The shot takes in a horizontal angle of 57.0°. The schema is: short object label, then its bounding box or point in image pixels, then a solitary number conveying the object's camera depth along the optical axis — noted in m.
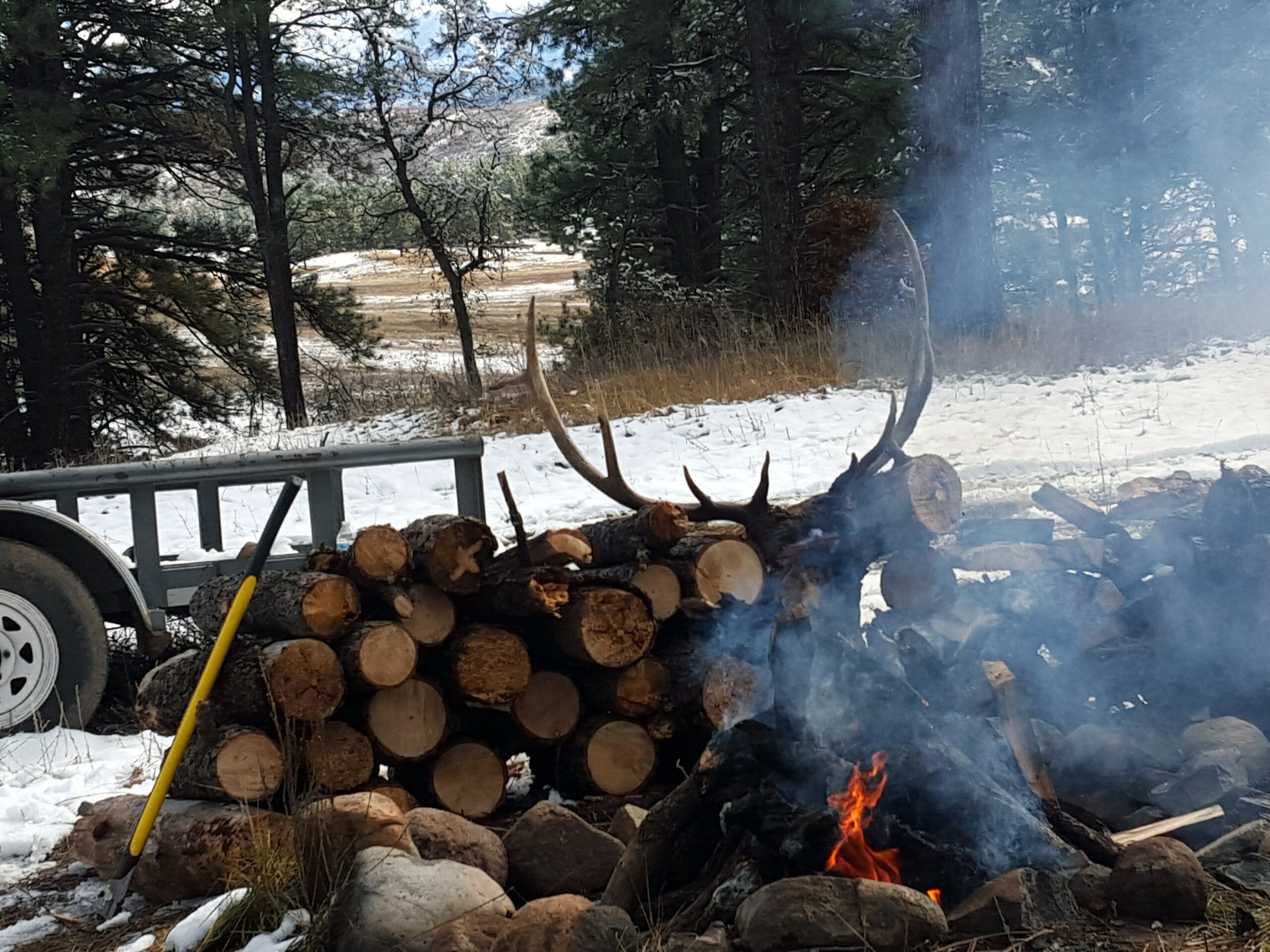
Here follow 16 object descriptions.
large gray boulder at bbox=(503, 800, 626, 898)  3.52
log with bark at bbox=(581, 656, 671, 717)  4.24
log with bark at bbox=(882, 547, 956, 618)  4.19
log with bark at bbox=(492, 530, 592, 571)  4.29
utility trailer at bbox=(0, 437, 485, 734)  5.20
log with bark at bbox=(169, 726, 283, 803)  3.79
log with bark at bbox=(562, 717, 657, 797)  4.24
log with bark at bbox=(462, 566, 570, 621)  4.01
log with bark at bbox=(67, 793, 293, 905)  3.62
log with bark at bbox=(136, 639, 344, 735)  3.79
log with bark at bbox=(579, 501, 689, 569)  4.27
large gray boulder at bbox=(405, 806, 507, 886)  3.53
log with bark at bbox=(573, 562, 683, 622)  4.23
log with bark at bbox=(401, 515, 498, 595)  4.02
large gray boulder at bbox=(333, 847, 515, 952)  2.93
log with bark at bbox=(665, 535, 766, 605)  4.33
